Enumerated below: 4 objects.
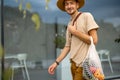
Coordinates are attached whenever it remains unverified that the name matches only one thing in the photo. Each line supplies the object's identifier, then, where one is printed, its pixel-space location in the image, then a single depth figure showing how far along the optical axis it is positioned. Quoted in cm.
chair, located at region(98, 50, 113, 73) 800
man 277
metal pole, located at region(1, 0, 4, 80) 612
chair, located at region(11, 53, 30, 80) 636
